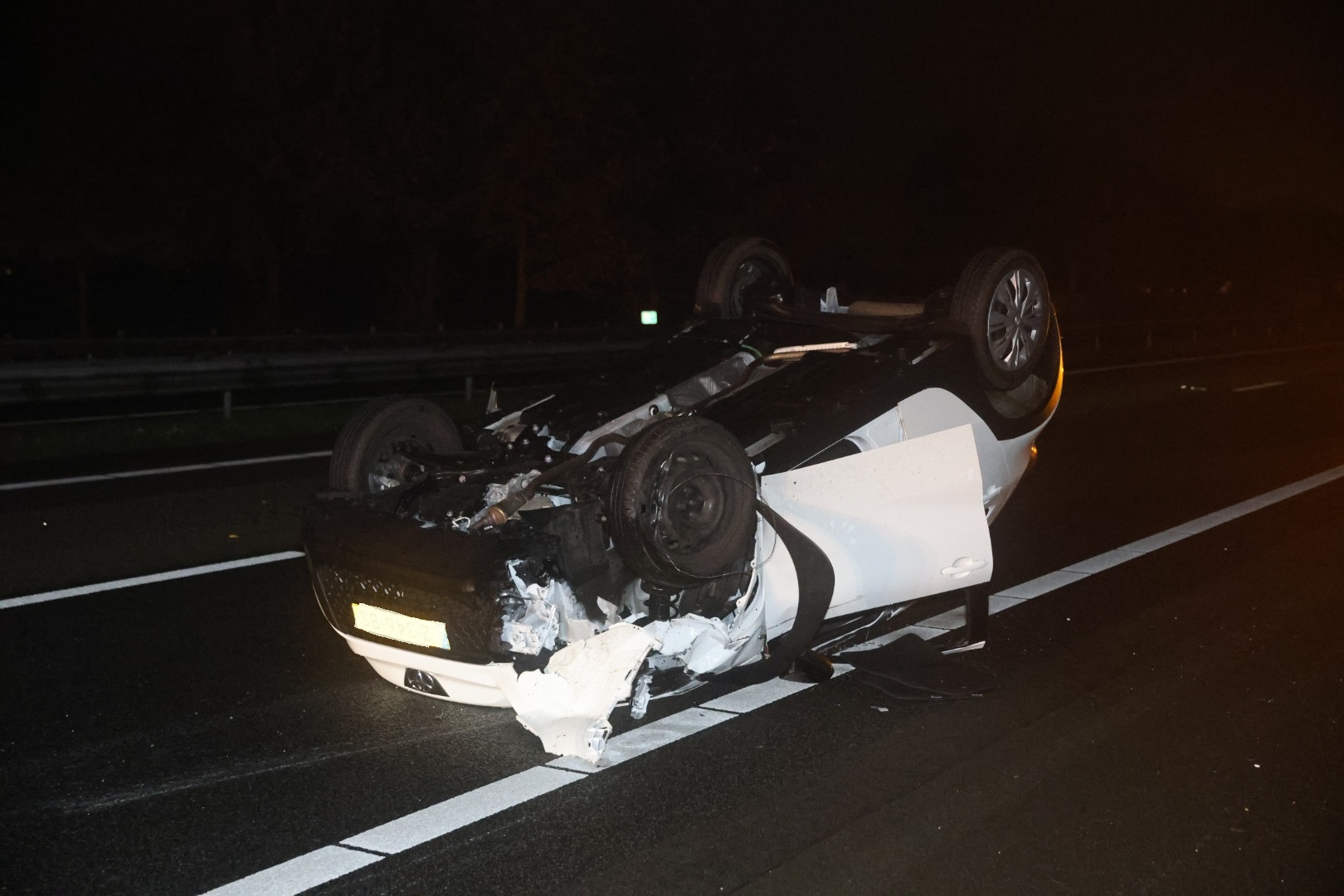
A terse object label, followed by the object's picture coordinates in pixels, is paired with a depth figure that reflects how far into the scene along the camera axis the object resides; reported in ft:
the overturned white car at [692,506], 14.34
